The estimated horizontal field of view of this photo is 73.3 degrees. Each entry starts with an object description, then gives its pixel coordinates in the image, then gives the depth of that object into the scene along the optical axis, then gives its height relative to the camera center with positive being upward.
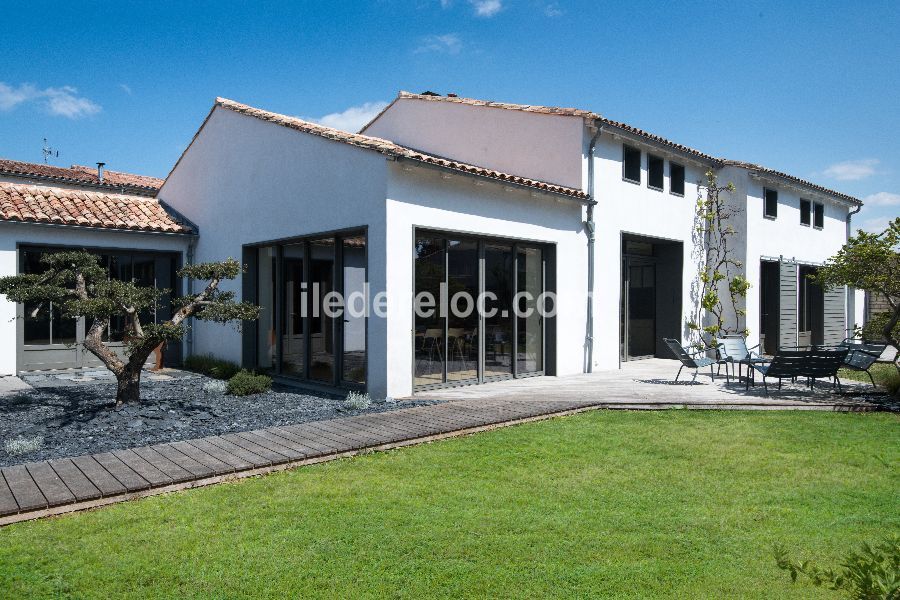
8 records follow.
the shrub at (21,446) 6.06 -1.43
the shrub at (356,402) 8.61 -1.38
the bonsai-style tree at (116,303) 7.98 +0.04
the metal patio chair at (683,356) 10.91 -0.89
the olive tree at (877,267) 9.87 +0.67
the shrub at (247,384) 9.93 -1.31
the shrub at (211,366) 12.11 -1.29
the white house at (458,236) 9.58 +1.37
